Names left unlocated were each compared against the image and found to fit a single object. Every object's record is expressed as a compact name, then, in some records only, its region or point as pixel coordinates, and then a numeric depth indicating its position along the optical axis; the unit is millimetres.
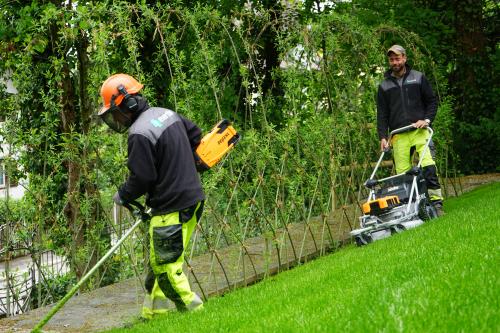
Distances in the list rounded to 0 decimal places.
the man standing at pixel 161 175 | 9585
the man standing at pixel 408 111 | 15086
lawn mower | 13616
